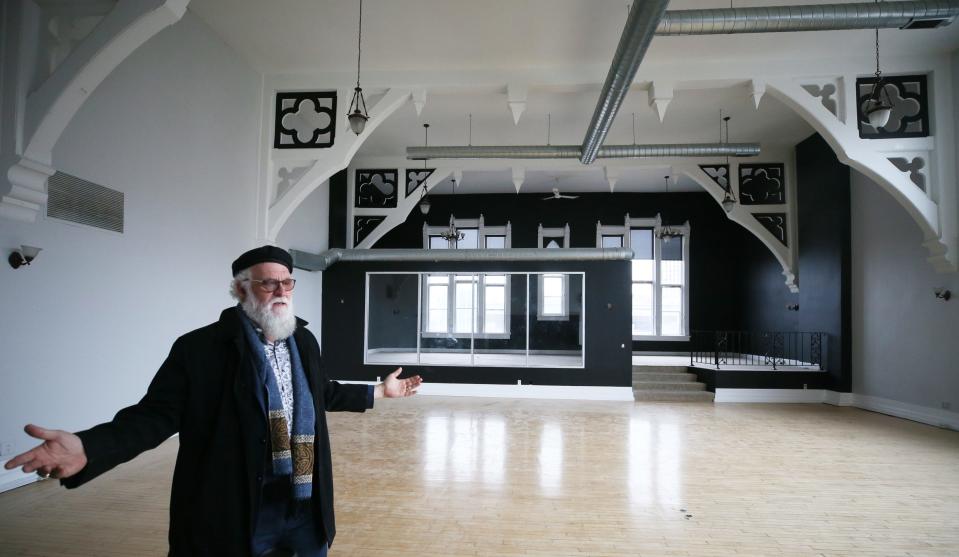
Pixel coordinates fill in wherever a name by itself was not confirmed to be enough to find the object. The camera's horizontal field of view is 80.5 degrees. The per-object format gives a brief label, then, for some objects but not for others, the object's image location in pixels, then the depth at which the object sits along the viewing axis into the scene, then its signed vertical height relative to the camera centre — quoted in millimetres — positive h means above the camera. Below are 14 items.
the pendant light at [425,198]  10680 +2302
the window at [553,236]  15266 +1836
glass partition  11266 -301
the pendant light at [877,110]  5543 +1929
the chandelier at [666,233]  12865 +1647
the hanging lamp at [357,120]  6191 +2018
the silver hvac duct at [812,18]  4910 +2568
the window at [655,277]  15094 +741
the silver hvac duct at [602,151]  9133 +2487
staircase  10547 -1573
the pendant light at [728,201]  10117 +1854
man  1607 -369
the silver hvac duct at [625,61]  4702 +2417
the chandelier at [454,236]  12562 +1525
